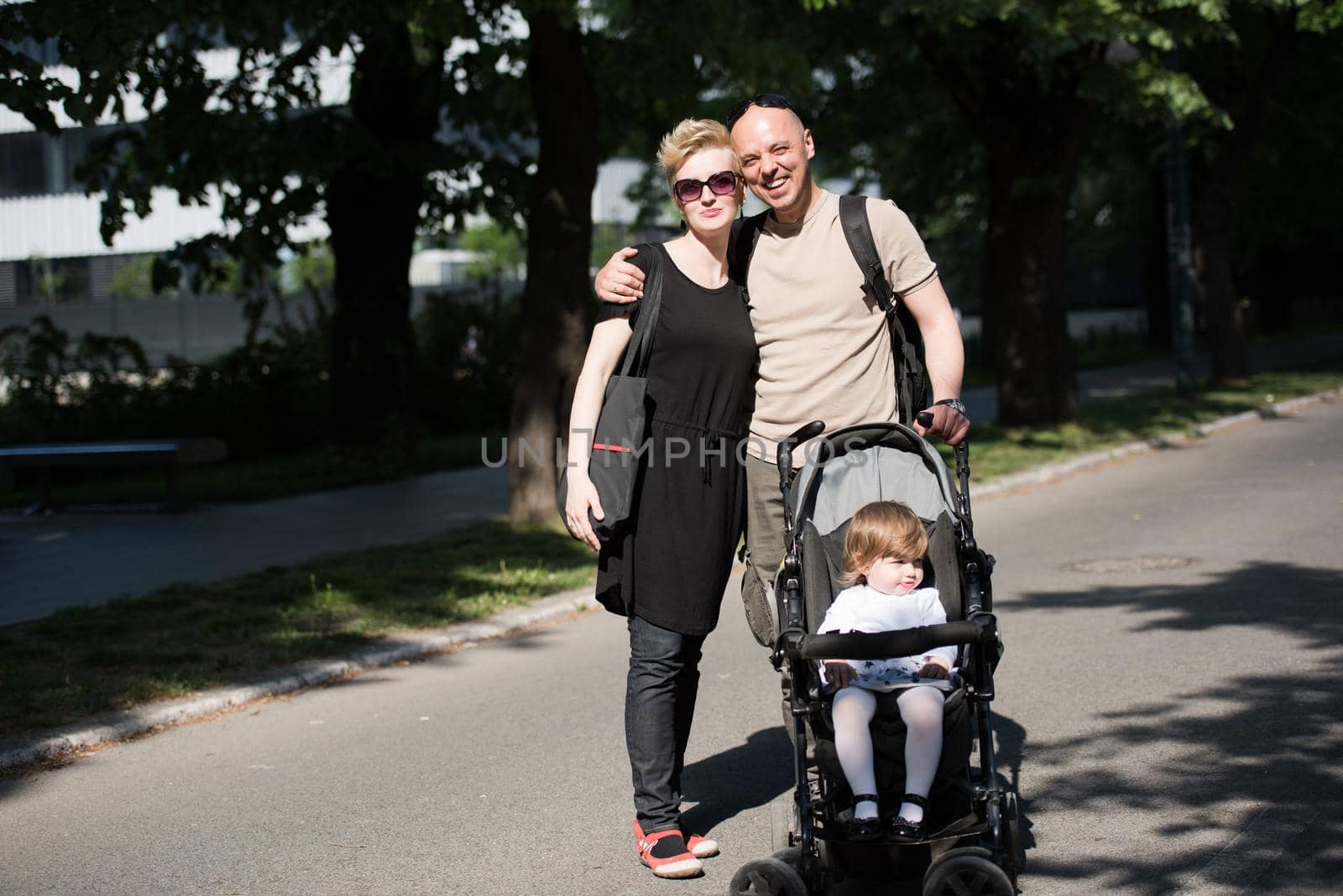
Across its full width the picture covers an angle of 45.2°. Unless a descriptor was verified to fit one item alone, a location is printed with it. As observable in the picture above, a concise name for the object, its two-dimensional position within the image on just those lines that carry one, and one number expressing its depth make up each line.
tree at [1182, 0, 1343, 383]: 25.53
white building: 50.09
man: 5.02
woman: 4.99
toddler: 4.36
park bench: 14.99
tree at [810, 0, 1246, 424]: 18.14
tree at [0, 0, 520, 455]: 15.34
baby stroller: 4.33
